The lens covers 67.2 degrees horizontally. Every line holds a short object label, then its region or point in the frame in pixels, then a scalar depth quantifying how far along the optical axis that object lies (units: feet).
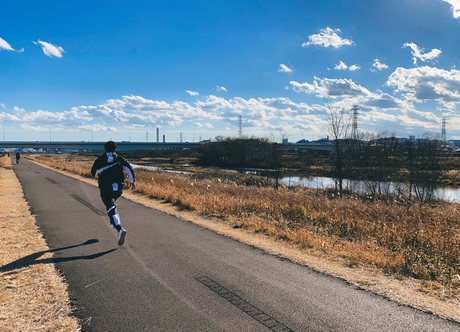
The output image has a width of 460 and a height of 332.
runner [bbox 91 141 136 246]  22.84
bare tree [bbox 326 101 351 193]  68.46
